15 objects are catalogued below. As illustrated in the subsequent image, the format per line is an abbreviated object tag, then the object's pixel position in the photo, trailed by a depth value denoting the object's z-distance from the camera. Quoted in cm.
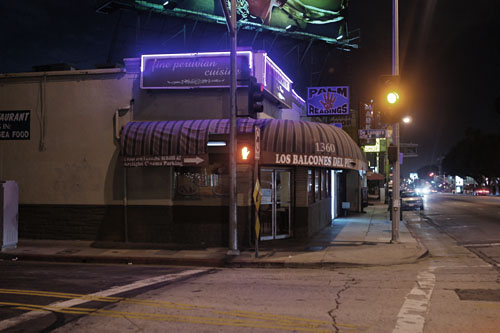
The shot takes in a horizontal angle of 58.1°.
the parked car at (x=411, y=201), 3172
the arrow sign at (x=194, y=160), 1379
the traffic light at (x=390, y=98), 1389
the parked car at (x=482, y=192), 7652
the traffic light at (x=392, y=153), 1384
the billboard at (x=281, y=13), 2139
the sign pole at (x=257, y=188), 1195
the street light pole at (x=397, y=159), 1417
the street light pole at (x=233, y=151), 1244
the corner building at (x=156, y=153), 1410
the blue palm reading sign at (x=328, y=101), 1972
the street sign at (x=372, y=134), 1448
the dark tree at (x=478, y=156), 7844
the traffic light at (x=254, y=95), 1201
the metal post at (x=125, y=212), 1516
